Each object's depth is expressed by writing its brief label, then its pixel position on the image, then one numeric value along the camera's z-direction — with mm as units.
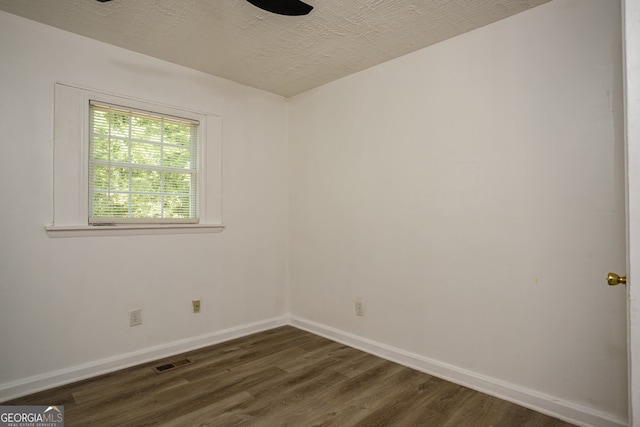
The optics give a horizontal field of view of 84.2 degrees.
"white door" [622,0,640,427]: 1067
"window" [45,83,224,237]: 2518
